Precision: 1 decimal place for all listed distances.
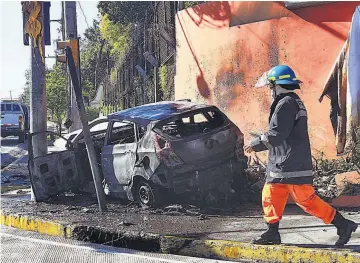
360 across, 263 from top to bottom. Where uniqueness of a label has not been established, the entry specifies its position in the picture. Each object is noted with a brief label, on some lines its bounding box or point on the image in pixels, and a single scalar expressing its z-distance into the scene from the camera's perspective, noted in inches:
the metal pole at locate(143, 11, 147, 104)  666.2
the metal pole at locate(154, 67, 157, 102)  595.7
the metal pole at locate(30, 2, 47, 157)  311.4
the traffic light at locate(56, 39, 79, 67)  406.3
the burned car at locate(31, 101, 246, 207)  254.4
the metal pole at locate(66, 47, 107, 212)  270.8
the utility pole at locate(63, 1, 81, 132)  469.4
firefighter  182.5
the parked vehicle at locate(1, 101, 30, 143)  929.5
